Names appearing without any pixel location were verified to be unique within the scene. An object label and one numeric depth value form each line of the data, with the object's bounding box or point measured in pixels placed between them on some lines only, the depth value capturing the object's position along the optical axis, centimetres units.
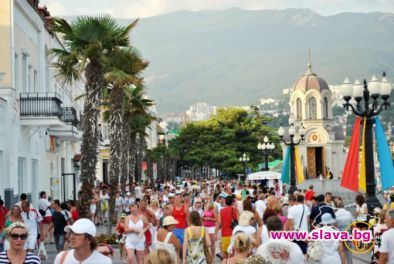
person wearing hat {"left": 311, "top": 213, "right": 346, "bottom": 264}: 1222
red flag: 2058
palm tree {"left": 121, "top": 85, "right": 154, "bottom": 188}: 4203
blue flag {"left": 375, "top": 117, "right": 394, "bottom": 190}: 1967
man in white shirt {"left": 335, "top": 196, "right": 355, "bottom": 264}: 1528
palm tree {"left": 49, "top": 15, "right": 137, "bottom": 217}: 2516
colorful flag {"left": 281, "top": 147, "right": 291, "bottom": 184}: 4106
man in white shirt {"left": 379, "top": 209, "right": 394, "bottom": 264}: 1030
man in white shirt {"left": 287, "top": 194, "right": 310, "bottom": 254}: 1608
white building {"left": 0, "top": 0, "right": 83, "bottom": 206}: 2805
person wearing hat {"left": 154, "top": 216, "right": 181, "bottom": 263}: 1387
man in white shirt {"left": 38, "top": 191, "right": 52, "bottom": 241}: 2514
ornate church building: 8156
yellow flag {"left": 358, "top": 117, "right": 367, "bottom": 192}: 2080
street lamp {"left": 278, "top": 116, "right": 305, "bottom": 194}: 3853
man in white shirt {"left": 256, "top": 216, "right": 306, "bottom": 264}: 976
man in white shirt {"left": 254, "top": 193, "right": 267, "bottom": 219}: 2158
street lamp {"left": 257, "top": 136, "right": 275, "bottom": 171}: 5462
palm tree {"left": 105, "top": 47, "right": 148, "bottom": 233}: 3082
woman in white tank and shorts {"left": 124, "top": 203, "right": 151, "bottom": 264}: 1580
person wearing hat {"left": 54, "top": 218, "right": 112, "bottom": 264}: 774
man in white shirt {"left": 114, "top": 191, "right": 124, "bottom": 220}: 3444
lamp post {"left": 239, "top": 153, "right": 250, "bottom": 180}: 8621
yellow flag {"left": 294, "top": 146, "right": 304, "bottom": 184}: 4342
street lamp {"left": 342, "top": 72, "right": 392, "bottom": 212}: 1967
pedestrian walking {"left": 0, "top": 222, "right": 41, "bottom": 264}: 793
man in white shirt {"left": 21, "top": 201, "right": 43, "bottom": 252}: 1781
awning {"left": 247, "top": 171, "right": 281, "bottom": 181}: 5003
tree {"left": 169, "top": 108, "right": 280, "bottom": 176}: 9350
